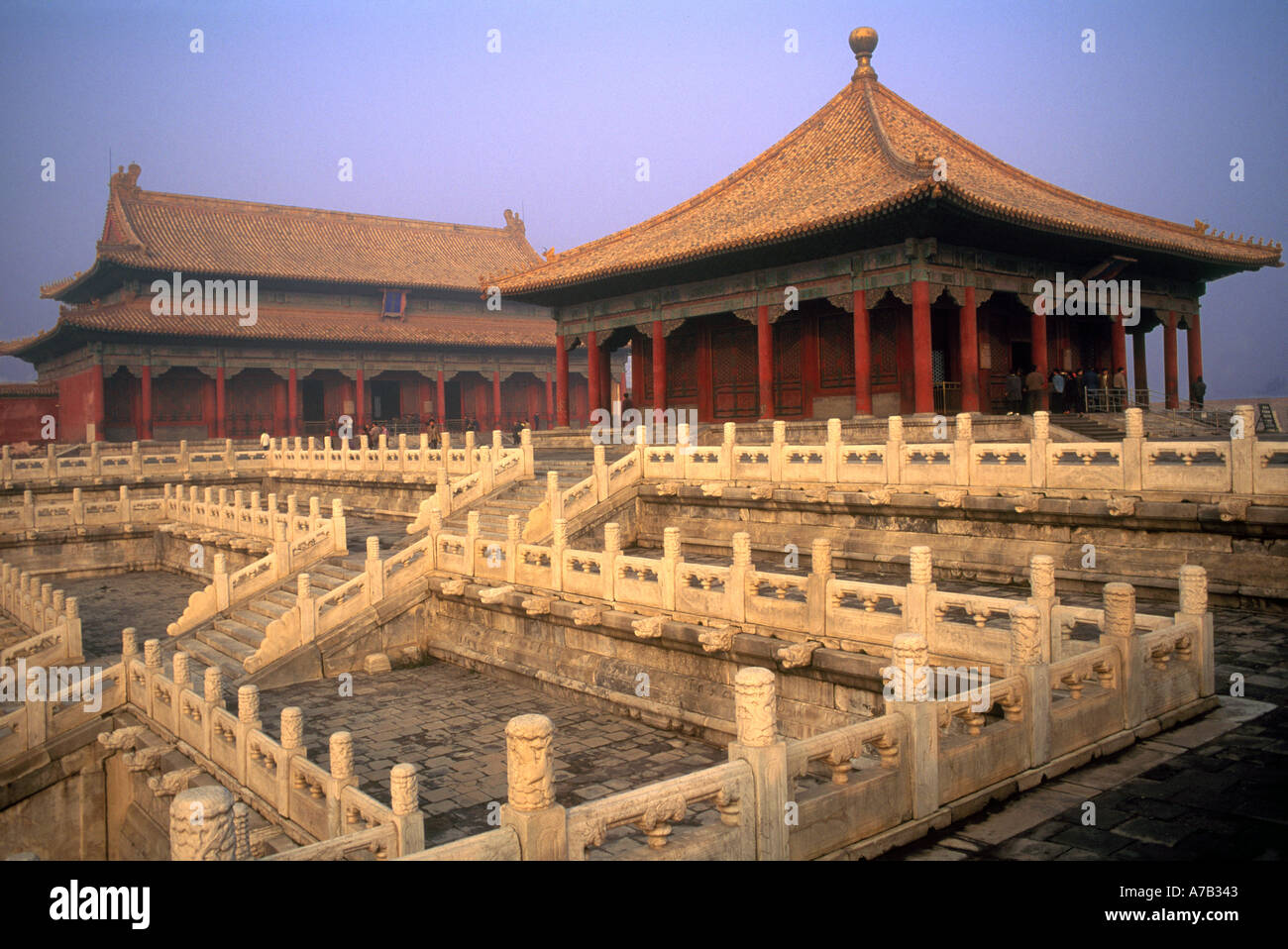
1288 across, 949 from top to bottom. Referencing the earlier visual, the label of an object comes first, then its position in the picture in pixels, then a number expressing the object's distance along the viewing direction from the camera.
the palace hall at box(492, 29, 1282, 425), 18.72
